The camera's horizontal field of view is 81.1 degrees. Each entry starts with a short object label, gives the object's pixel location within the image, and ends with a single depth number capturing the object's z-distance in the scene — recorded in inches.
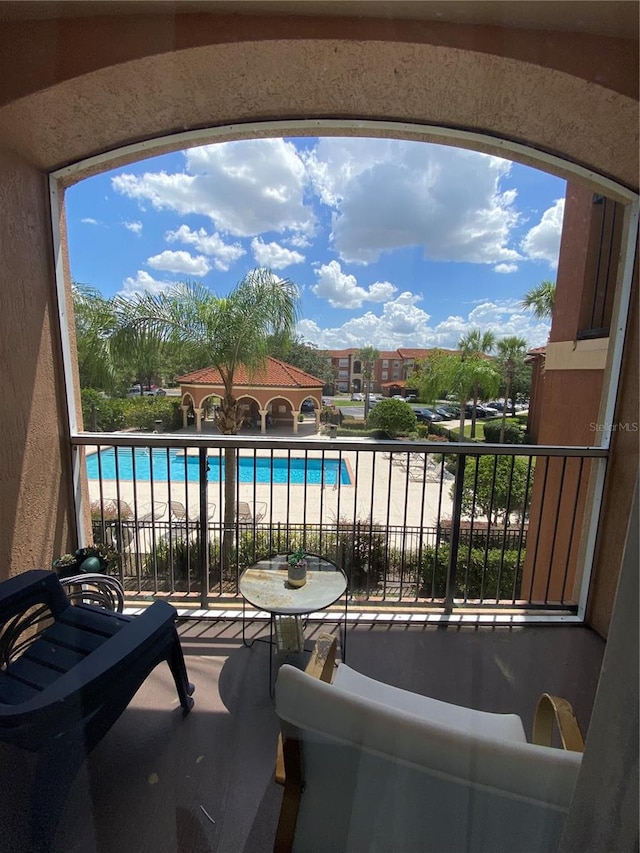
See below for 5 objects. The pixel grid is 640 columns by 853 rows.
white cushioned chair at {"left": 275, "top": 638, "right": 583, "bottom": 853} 26.5
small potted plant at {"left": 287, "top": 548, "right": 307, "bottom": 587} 79.1
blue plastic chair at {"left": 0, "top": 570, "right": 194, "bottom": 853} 45.3
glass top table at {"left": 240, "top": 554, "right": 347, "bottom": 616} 72.6
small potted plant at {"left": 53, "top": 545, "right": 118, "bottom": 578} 80.0
